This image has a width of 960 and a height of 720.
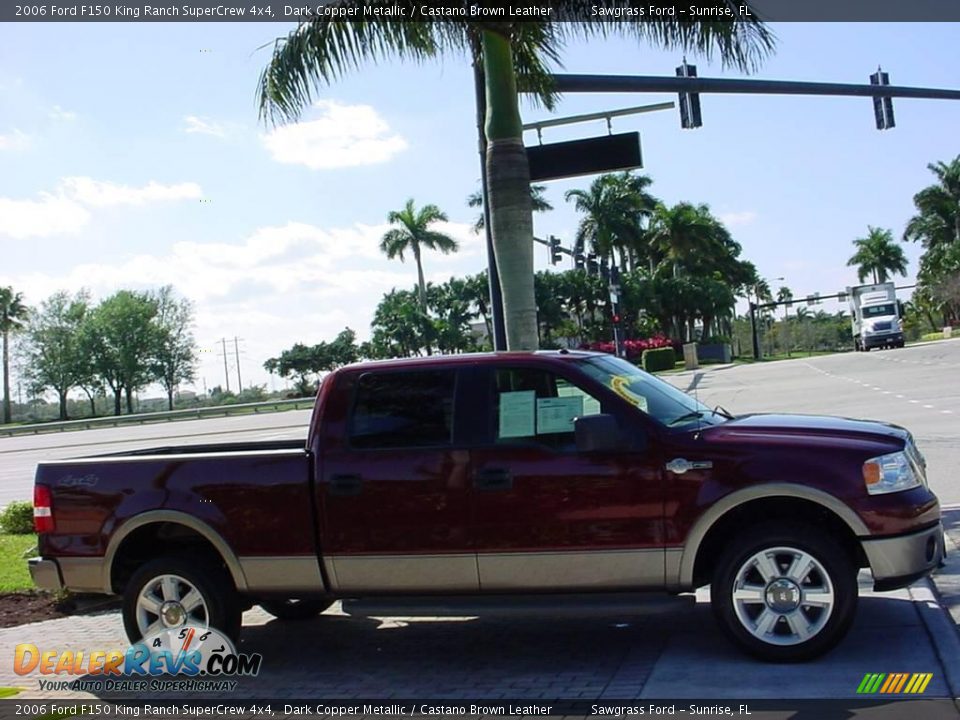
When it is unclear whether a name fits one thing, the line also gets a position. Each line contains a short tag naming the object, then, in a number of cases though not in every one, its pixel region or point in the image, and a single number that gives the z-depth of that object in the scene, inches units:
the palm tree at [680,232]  2984.7
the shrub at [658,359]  2090.3
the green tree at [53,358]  3496.6
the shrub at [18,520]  509.4
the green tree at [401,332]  2780.5
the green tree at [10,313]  3221.0
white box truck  2111.2
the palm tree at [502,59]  406.0
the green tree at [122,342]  3523.6
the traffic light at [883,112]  651.5
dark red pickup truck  215.2
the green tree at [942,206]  3412.9
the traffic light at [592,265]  1378.0
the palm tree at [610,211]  2748.5
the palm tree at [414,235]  2689.5
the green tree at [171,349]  3619.6
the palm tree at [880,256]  4215.1
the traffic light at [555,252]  1336.9
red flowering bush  2131.5
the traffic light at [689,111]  575.2
